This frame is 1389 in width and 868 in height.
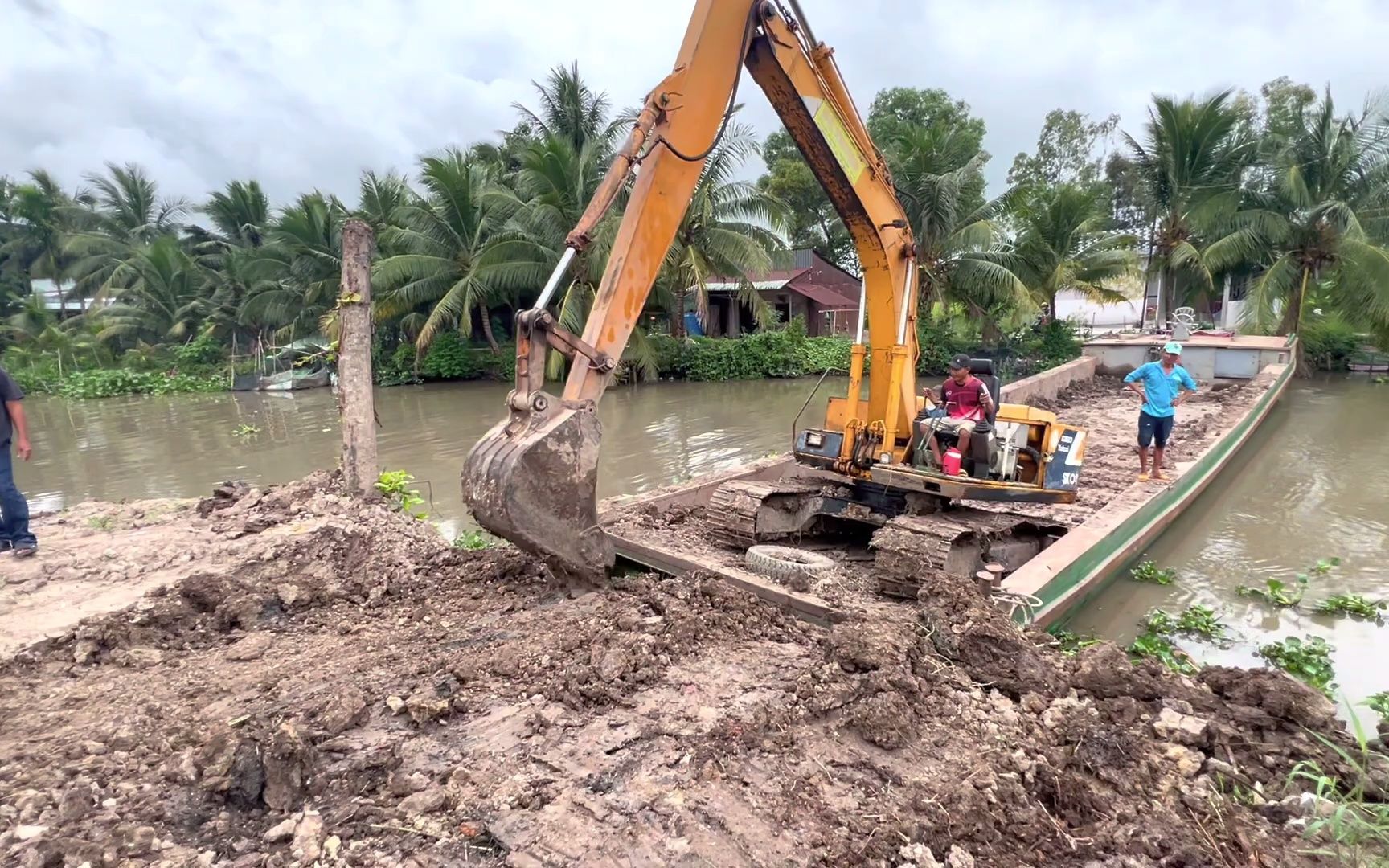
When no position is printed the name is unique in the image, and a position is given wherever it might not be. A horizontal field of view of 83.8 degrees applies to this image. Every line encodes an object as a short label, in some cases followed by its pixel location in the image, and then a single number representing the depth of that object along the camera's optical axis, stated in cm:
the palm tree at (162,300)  3014
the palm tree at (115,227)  3491
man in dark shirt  582
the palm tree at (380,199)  2494
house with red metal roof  2738
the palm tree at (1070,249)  1931
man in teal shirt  728
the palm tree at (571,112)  2211
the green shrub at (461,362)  2359
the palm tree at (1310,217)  1764
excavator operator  547
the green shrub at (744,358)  2259
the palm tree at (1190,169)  1950
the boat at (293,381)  2364
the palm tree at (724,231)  1869
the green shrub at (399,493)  703
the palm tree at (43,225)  3688
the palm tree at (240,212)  3162
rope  416
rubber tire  462
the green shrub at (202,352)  2795
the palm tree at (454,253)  1995
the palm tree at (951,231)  1909
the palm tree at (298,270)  2467
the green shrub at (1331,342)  1962
